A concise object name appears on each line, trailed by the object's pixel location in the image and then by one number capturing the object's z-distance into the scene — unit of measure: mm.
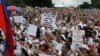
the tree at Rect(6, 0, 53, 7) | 37863
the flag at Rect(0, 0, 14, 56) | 4635
